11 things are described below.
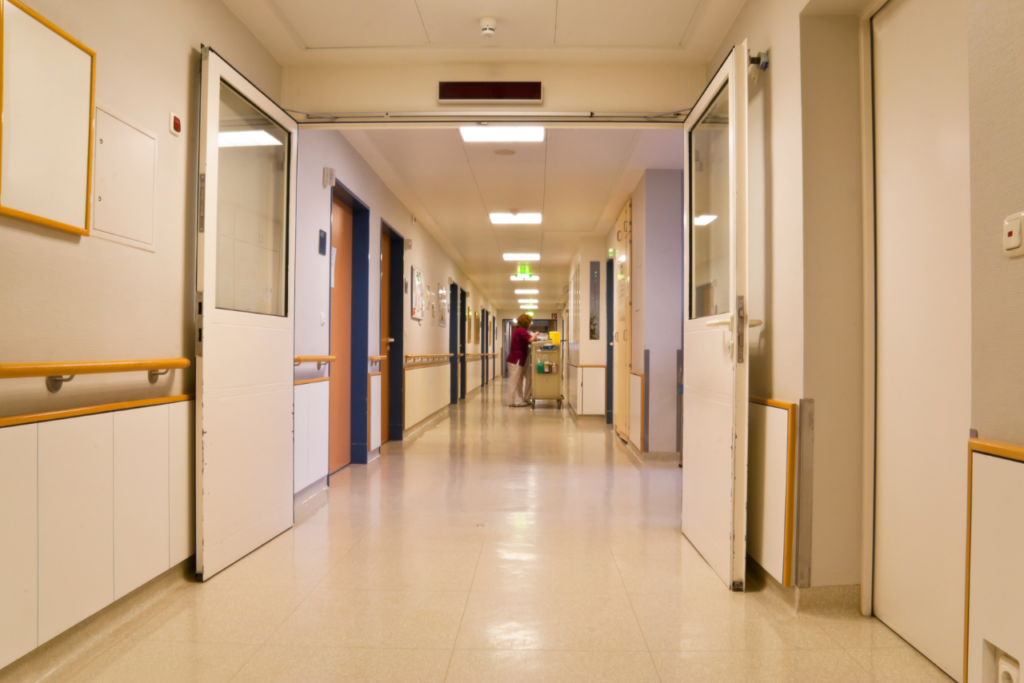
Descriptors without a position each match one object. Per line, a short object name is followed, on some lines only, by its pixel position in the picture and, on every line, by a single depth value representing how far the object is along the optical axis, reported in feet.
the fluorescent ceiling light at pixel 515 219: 25.68
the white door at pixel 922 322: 6.03
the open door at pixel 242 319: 8.61
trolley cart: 36.52
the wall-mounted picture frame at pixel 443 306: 32.46
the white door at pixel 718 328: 8.27
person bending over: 36.40
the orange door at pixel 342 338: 16.80
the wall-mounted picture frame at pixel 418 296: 24.76
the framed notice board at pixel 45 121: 5.68
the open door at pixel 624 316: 22.07
